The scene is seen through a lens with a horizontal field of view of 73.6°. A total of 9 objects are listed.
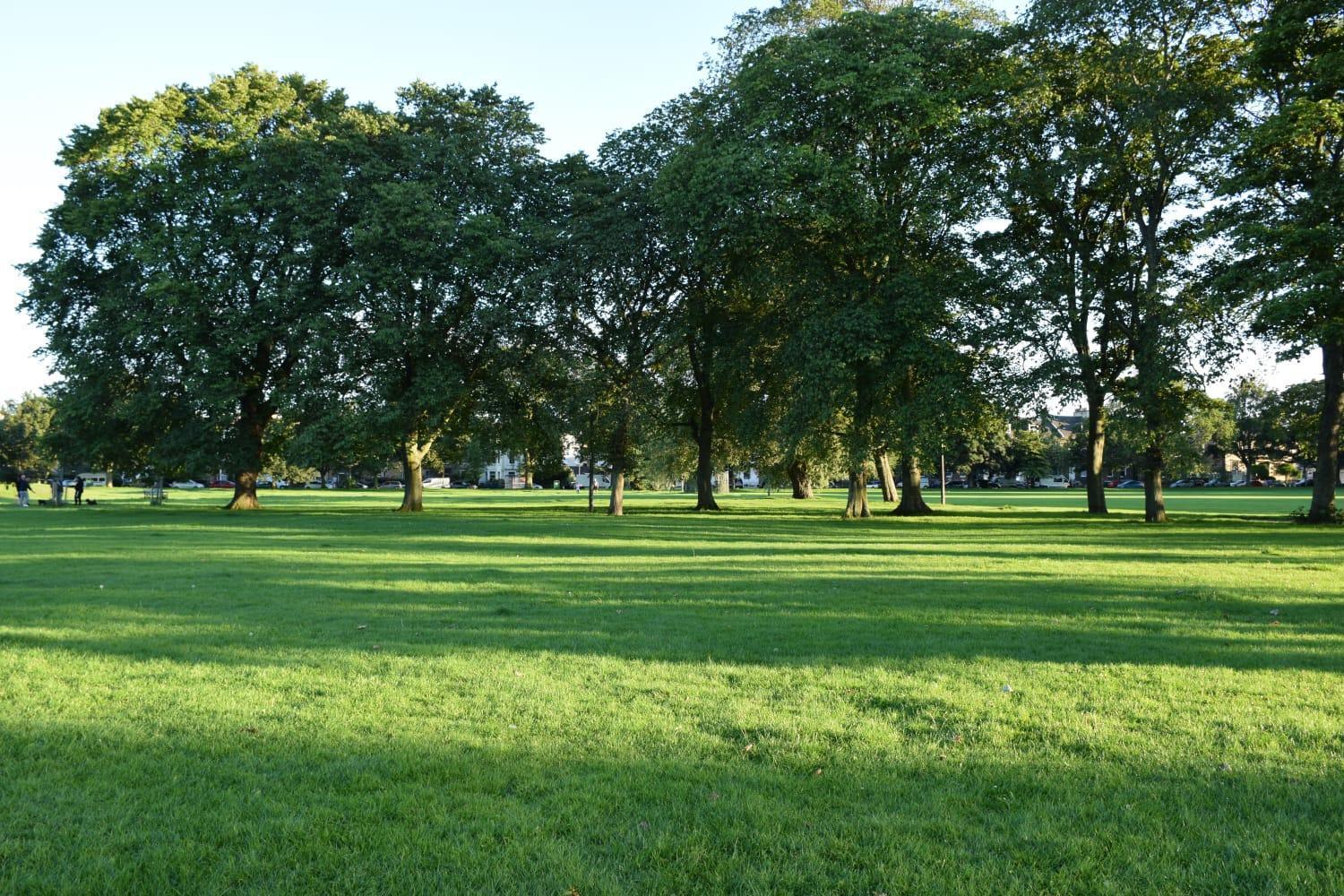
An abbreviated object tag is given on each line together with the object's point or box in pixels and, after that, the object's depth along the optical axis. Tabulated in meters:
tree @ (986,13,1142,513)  31.41
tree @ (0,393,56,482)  86.56
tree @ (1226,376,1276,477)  84.67
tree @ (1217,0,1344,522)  23.73
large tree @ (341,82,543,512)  36.25
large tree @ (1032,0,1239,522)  29.28
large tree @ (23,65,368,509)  37.19
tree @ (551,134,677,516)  35.66
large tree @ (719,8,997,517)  29.98
